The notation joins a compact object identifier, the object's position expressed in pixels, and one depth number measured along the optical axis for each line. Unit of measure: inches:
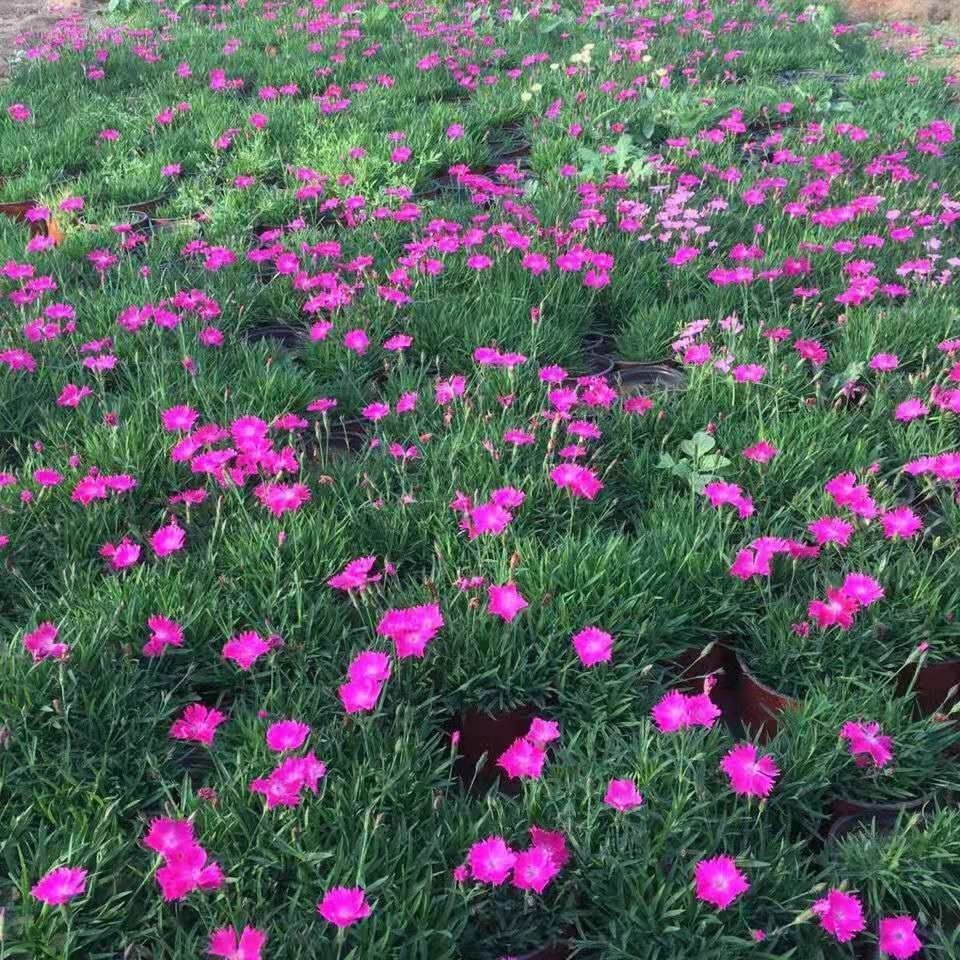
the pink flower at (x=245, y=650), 70.1
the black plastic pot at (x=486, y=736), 72.1
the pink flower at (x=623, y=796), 58.9
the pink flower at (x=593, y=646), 69.6
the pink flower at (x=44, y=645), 66.1
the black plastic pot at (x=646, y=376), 117.4
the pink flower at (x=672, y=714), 64.9
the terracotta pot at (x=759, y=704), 73.7
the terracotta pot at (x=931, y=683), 75.3
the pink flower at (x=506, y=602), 72.2
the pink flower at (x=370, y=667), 66.7
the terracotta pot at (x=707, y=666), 76.4
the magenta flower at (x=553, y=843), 57.6
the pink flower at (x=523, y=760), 62.7
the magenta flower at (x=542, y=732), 64.1
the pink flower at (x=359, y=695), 64.3
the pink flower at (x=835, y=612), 73.7
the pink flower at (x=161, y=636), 70.2
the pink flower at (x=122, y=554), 78.3
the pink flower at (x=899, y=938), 54.8
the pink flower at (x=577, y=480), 87.0
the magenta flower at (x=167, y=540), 80.9
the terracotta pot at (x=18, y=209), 168.6
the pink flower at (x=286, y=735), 62.2
